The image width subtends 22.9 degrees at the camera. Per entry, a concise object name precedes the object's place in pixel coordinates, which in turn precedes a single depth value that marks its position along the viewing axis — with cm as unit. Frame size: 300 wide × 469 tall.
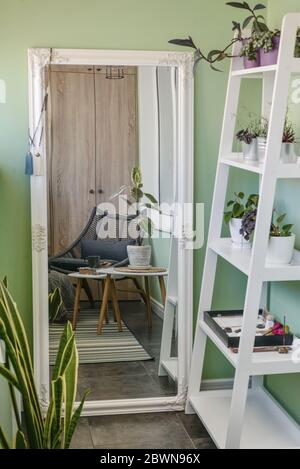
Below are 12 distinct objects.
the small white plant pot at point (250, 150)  309
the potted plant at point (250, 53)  301
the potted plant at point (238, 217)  328
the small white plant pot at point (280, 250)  286
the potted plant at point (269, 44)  289
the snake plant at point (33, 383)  206
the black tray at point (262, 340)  301
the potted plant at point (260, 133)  303
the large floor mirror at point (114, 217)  338
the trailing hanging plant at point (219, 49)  298
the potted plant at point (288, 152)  282
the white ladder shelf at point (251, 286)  268
